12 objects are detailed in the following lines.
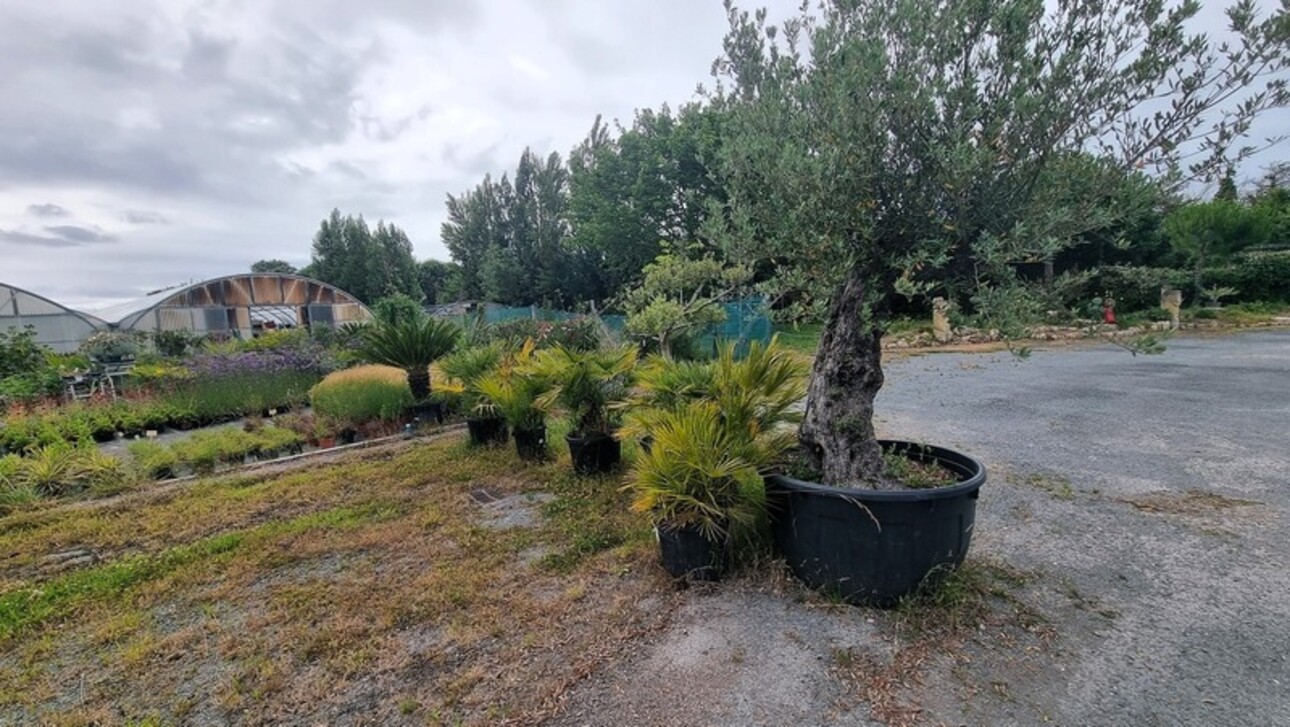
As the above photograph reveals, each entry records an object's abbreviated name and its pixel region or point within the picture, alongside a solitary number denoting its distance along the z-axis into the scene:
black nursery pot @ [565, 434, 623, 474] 4.26
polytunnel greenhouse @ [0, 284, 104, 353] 14.45
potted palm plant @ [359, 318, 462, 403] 6.59
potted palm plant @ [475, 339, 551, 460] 4.59
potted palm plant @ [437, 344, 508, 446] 5.30
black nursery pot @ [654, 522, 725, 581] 2.48
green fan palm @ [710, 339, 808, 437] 2.64
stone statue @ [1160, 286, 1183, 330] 14.57
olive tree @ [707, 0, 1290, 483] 1.97
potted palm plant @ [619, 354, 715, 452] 3.03
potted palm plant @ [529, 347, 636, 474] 4.27
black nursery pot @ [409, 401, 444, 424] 6.80
